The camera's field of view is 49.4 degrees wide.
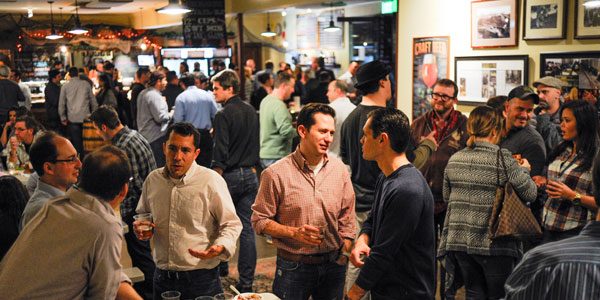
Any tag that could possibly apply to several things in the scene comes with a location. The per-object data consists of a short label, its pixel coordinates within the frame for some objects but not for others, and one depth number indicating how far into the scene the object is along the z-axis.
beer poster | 7.15
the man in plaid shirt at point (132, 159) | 4.82
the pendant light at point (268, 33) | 18.67
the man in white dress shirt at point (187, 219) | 3.35
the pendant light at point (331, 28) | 15.63
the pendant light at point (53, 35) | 16.47
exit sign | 7.84
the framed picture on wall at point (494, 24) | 6.24
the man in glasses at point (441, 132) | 4.68
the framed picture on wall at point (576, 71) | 5.45
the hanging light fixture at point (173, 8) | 9.12
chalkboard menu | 11.99
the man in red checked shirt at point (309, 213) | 3.28
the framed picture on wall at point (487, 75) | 6.21
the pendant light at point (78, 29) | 14.55
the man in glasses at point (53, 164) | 3.29
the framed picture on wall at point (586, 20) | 5.43
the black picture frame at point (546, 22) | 5.72
